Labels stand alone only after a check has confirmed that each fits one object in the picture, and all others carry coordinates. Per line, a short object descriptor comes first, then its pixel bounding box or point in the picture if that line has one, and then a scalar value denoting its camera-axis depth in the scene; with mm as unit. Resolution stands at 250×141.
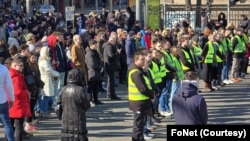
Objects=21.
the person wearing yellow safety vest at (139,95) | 12461
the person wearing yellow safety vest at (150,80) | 13016
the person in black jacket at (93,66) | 17578
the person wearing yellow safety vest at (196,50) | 20011
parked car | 49691
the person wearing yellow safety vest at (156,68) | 15352
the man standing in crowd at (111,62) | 18780
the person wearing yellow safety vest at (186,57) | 17375
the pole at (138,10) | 29700
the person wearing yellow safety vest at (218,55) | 20797
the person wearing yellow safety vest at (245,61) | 23266
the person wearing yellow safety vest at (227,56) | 22000
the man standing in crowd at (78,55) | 17234
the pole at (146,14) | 30208
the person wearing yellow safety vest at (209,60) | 20359
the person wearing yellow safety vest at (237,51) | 22438
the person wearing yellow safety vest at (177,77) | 16453
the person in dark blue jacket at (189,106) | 9562
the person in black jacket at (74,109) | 10656
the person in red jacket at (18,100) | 12422
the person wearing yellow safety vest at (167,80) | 16281
